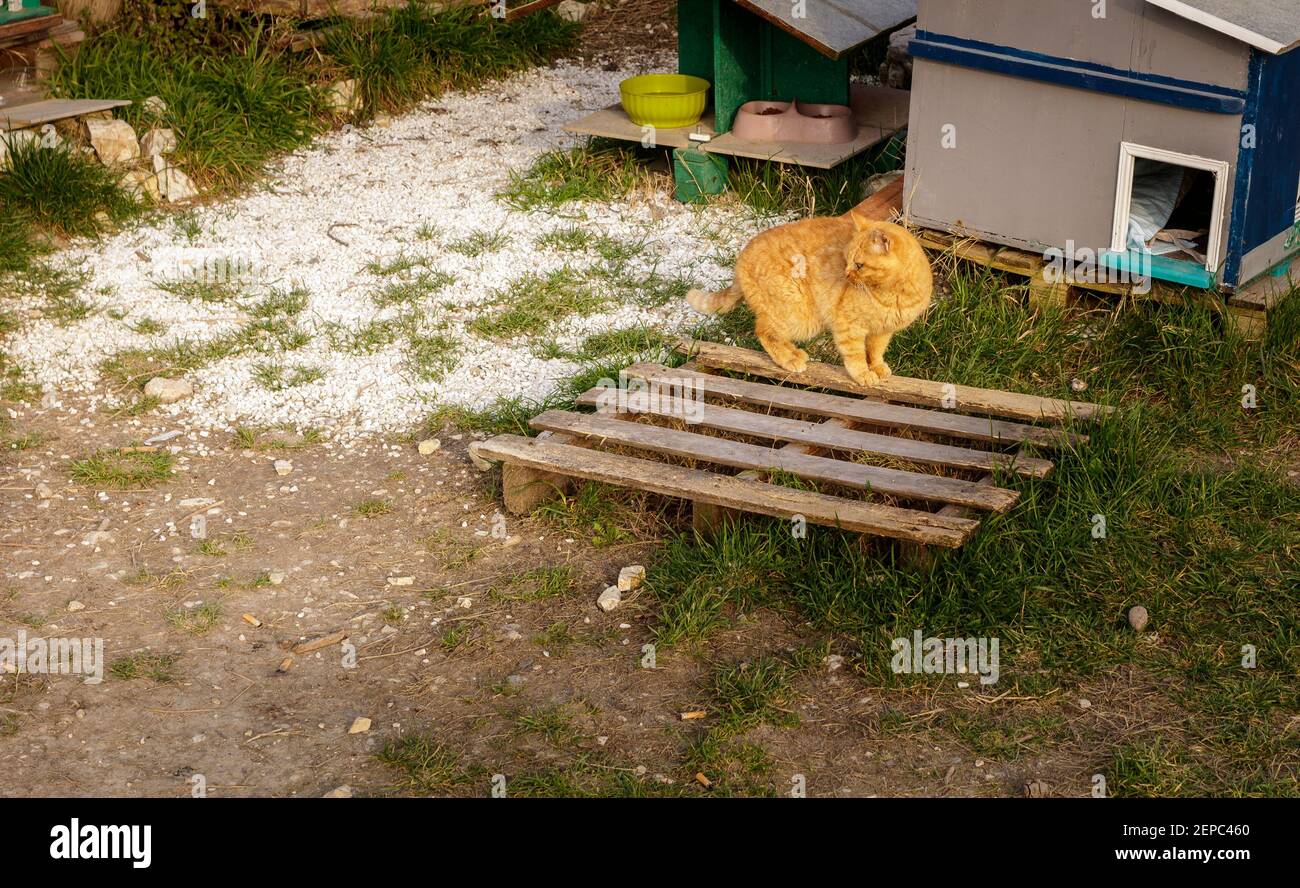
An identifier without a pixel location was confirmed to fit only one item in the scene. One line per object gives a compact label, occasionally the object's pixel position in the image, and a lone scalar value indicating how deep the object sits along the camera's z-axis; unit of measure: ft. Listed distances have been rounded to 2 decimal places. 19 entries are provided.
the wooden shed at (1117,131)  16.69
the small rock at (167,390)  19.13
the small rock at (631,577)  15.03
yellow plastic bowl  24.25
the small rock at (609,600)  14.78
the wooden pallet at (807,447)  14.55
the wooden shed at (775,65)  22.62
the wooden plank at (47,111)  23.57
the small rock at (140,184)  24.41
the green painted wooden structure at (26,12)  23.99
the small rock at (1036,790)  11.98
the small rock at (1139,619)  13.84
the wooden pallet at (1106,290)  17.66
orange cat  15.62
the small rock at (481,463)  16.91
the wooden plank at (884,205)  20.43
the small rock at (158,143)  24.79
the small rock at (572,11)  33.09
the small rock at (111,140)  24.36
